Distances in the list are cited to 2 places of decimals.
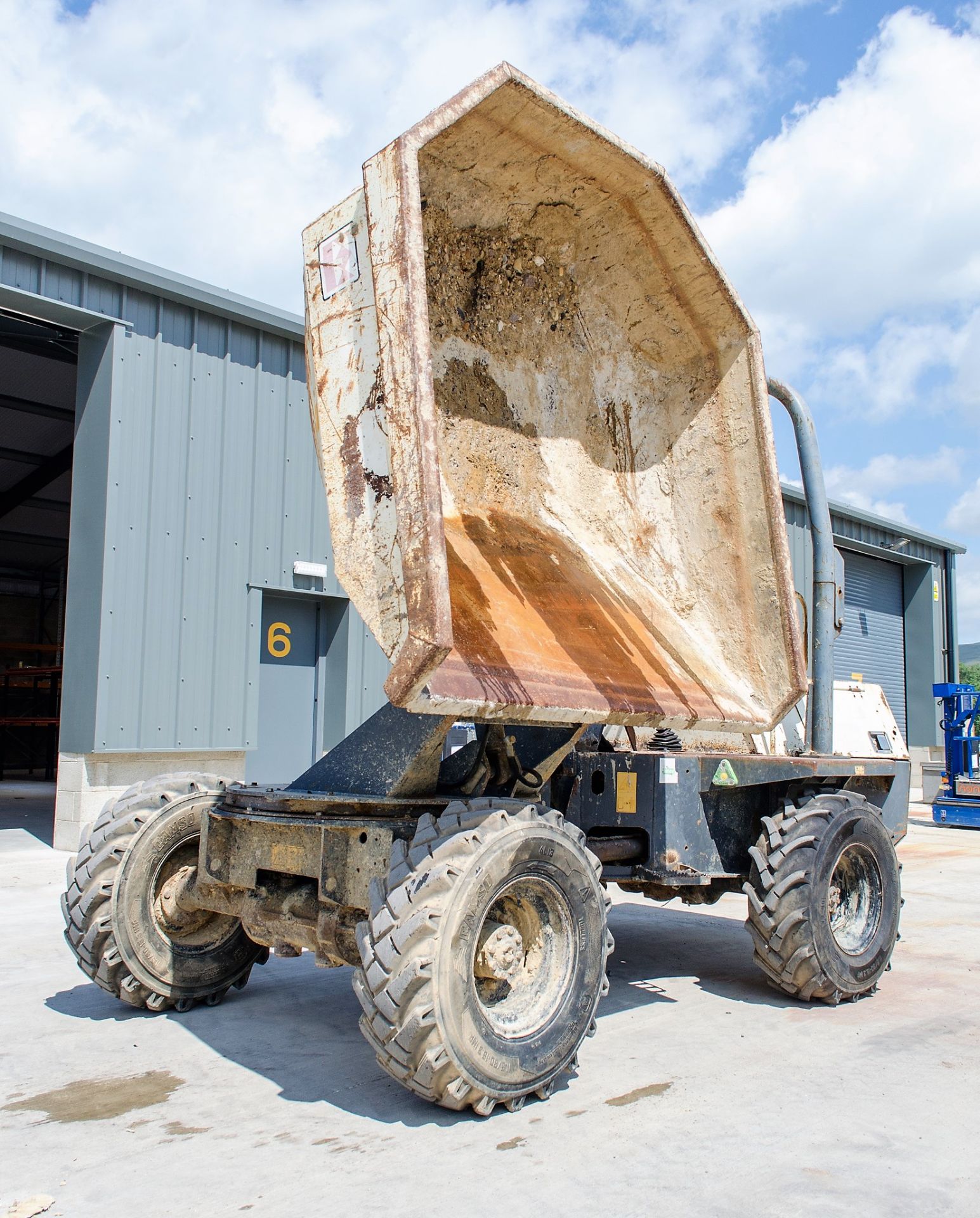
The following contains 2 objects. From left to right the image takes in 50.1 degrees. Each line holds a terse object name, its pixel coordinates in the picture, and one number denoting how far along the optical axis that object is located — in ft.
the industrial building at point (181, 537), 34.60
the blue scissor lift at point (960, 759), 57.41
